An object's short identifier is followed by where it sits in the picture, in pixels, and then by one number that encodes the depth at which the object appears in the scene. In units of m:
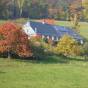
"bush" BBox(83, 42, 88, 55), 78.71
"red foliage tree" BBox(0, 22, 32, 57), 54.22
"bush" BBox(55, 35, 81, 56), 71.31
